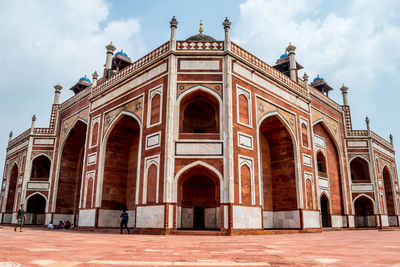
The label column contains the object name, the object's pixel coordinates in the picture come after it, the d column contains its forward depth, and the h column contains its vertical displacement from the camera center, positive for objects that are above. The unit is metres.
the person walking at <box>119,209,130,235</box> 12.18 -0.47
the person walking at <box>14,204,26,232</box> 12.28 -0.46
